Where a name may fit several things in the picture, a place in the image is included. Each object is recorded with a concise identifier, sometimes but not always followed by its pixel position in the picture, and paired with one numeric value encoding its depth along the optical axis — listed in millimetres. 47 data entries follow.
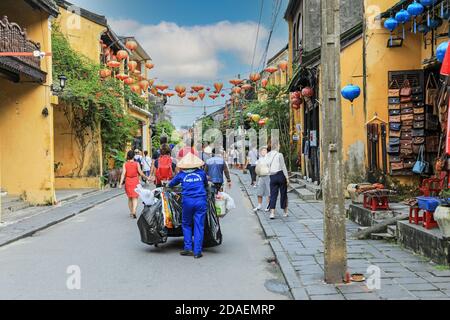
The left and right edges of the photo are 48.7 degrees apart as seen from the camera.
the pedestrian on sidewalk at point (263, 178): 12109
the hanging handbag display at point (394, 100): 12992
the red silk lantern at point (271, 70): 24542
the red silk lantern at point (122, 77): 21359
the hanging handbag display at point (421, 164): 12312
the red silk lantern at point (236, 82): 25275
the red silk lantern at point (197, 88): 23844
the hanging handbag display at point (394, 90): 13008
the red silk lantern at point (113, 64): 20328
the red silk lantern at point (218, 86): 23438
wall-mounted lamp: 15883
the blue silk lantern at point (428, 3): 10372
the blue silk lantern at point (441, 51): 7960
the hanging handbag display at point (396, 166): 13016
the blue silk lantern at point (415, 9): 10711
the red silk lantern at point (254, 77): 23375
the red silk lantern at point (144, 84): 24031
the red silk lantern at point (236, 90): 27125
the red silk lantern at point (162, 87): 23691
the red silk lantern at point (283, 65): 24378
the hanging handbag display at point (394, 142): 12914
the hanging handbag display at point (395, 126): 12906
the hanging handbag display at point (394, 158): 13023
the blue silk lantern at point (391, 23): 12305
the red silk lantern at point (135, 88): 24094
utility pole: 5789
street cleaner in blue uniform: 7641
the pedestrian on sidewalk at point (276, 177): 11656
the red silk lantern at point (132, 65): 22600
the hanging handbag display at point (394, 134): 12922
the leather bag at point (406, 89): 12773
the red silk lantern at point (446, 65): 6074
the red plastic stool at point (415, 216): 7602
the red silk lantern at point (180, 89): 22641
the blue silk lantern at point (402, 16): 11630
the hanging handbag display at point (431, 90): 12069
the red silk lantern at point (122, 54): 21339
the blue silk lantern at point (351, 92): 12617
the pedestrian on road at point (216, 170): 12023
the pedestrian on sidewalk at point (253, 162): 22525
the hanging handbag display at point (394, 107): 12990
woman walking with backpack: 12164
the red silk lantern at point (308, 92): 17844
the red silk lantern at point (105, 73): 21078
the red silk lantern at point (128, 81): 21484
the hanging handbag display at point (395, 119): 12891
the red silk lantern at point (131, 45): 22431
